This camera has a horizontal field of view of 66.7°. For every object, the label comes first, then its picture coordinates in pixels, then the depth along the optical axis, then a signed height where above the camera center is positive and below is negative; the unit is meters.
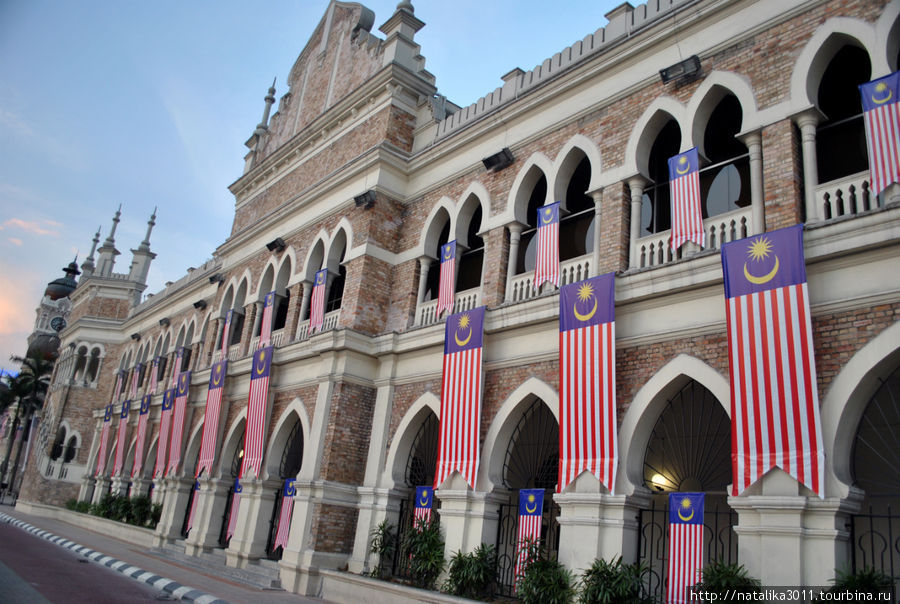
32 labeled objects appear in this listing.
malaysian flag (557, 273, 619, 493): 9.20 +1.95
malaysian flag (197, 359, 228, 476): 17.62 +1.83
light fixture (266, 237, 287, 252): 18.14 +6.37
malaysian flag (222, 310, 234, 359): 19.69 +4.54
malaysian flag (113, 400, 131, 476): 25.44 +1.50
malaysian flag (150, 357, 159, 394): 25.73 +3.88
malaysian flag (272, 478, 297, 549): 13.77 -0.34
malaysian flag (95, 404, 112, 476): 27.12 +1.37
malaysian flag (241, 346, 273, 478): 15.66 +1.82
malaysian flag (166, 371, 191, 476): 19.70 +1.86
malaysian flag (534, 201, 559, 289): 11.18 +4.38
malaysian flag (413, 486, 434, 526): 11.87 +0.12
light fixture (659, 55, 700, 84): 9.89 +6.54
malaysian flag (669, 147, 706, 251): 9.27 +4.49
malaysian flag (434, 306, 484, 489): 11.27 +1.90
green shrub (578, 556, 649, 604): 8.08 -0.58
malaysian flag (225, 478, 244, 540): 15.84 -0.34
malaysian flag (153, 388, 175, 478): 20.49 +1.58
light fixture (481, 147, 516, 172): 12.80 +6.46
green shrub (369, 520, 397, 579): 12.10 -0.65
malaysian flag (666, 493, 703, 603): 7.92 -0.05
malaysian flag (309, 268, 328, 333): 15.41 +4.29
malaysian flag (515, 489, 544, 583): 9.77 +0.05
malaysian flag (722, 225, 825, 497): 7.23 +1.96
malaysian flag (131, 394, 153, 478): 22.91 +1.50
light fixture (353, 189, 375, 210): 14.73 +6.31
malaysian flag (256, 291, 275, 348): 17.41 +4.26
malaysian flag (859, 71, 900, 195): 7.47 +4.61
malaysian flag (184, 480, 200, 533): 17.75 -0.50
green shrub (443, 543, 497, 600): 10.09 -0.80
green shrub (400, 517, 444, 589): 10.90 -0.62
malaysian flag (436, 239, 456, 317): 13.13 +4.37
